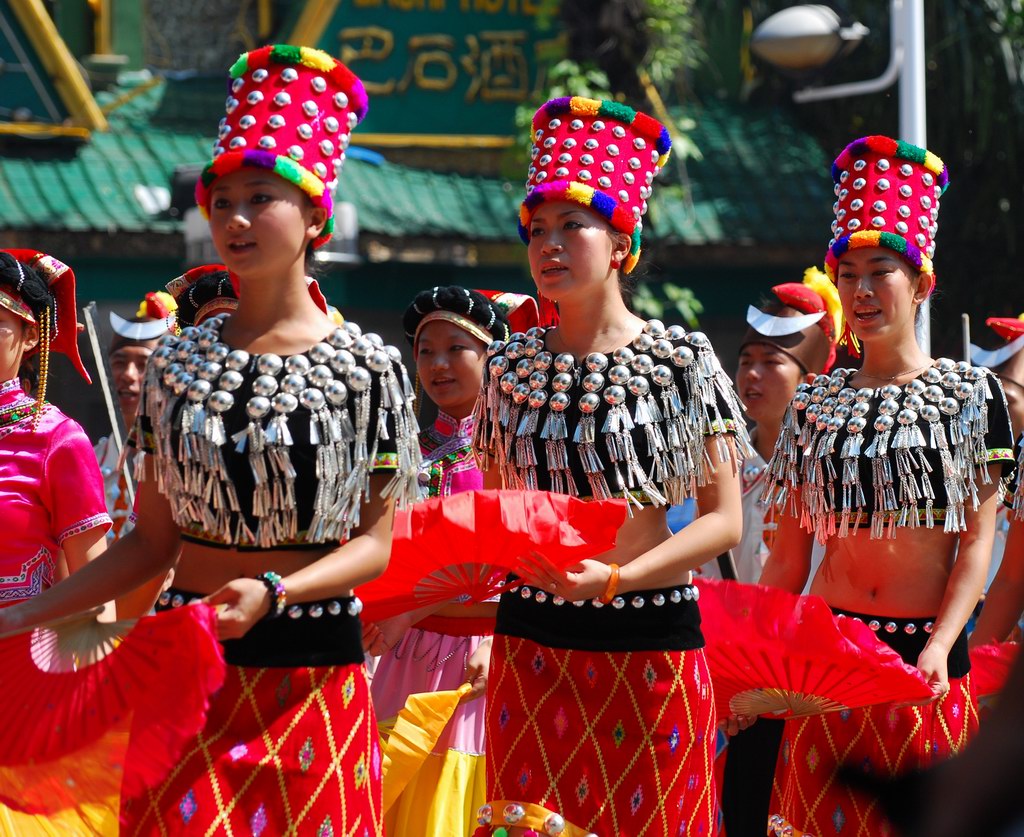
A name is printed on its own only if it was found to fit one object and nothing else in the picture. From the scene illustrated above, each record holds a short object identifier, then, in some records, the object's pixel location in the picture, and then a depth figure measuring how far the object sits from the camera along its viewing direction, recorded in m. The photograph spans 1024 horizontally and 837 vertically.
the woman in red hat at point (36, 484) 8.63
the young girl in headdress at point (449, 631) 10.13
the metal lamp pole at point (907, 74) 20.62
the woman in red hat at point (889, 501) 8.86
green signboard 27.48
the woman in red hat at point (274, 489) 6.32
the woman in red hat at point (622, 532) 7.57
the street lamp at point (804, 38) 20.02
